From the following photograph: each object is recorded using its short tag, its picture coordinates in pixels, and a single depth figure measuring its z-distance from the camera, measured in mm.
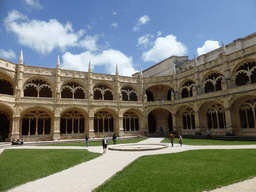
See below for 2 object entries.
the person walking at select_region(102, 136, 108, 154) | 13268
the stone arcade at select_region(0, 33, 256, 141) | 23797
